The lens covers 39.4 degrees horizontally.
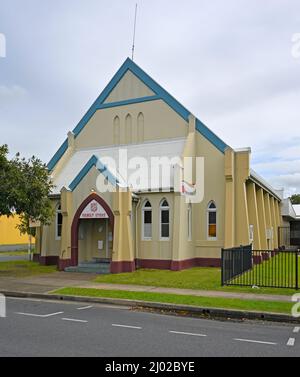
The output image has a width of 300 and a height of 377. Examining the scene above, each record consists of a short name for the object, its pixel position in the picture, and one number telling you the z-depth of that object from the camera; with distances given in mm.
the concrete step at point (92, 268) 19844
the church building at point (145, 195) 20375
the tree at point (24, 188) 17875
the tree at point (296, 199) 95562
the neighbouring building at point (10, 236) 46359
